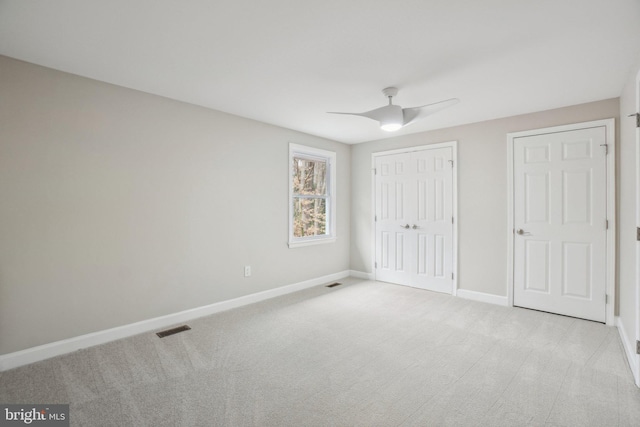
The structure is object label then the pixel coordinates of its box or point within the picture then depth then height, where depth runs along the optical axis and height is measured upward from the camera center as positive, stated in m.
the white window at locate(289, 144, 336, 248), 4.59 +0.18
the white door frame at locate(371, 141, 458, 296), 4.27 +0.16
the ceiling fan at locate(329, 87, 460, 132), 2.73 +0.85
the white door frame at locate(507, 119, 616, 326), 3.18 -0.13
